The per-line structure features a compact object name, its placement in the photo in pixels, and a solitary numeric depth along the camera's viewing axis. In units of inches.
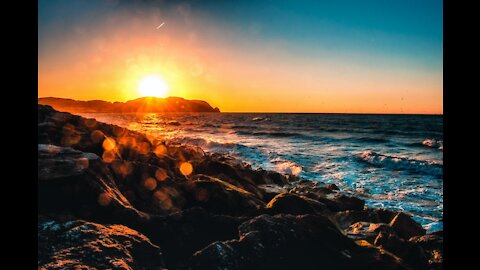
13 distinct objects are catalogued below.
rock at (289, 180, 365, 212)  357.7
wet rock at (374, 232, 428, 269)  201.3
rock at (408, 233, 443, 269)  200.5
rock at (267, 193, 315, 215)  273.2
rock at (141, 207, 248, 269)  186.7
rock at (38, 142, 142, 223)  182.5
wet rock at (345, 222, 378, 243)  265.3
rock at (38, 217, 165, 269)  134.3
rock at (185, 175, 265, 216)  263.3
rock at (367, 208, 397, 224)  334.6
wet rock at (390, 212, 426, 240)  282.0
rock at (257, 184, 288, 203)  385.1
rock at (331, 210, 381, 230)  318.4
